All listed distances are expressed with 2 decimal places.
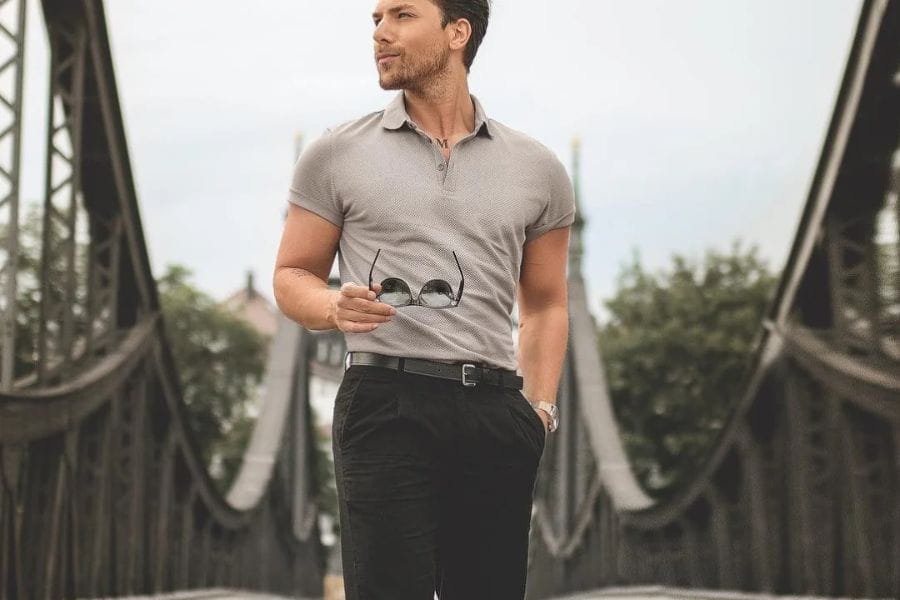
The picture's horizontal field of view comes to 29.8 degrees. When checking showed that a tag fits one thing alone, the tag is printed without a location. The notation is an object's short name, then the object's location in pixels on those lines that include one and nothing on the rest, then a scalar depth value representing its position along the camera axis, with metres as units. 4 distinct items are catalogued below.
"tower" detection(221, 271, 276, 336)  82.88
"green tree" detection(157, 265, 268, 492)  52.94
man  3.11
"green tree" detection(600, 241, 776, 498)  44.06
